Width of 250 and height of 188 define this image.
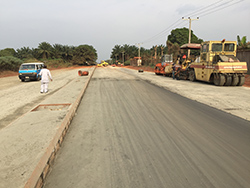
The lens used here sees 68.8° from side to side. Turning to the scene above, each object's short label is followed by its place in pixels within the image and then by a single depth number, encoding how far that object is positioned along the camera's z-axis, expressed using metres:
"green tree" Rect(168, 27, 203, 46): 65.44
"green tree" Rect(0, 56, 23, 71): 29.12
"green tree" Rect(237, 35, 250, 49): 24.84
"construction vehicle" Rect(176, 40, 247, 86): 12.99
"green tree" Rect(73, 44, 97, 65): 69.33
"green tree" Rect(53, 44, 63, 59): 68.68
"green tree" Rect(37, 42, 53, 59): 64.44
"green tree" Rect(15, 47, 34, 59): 73.11
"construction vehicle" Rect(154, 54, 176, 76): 21.80
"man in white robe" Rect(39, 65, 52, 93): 10.66
